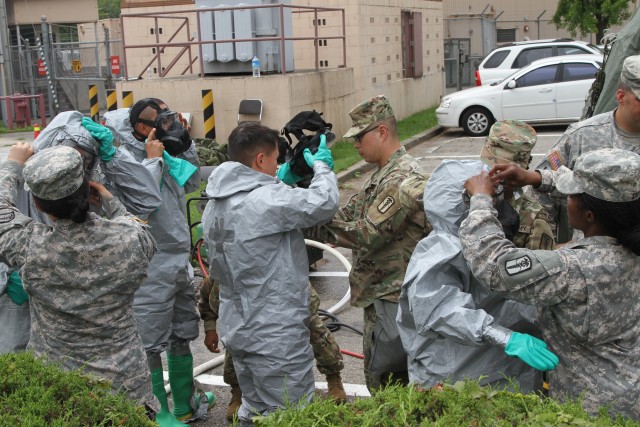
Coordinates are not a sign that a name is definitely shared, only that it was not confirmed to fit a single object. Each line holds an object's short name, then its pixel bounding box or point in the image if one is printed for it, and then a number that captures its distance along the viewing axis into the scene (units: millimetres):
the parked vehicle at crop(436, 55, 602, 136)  16891
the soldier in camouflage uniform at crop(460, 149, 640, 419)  2998
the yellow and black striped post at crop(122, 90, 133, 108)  14875
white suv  20094
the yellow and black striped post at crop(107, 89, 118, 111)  15857
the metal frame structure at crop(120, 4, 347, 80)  13727
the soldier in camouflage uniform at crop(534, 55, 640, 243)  4219
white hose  6032
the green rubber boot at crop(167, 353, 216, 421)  5184
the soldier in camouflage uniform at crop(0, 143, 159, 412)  3535
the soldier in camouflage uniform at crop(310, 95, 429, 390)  4270
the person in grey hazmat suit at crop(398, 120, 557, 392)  3328
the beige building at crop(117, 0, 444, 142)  14461
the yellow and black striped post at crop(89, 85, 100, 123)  16609
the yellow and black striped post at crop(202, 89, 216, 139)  14320
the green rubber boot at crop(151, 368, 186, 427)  5016
